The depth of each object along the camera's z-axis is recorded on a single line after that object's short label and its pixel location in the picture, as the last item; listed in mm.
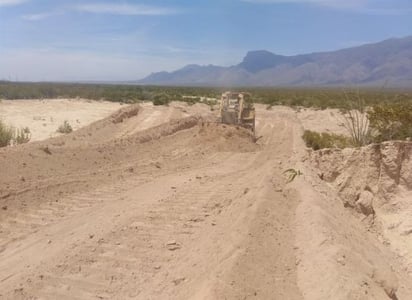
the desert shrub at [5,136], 19655
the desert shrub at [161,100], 46906
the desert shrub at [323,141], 16714
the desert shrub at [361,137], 14641
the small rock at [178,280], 7312
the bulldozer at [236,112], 25645
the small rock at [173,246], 8727
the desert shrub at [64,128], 26084
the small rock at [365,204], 11305
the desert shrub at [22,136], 20869
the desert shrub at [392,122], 14188
